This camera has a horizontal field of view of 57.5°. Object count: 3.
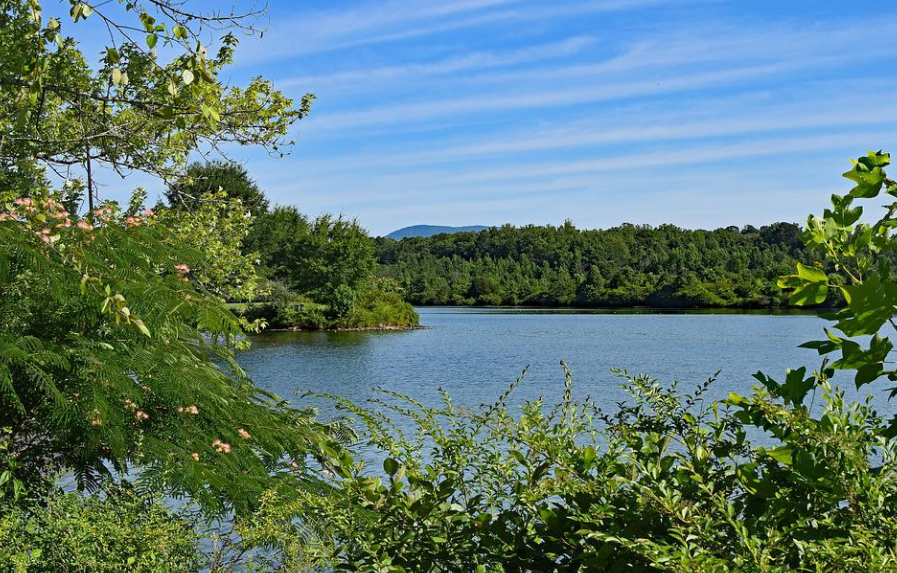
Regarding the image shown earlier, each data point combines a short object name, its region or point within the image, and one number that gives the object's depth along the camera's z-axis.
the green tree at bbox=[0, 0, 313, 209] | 7.12
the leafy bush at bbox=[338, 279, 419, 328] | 47.09
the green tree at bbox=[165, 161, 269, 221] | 47.50
